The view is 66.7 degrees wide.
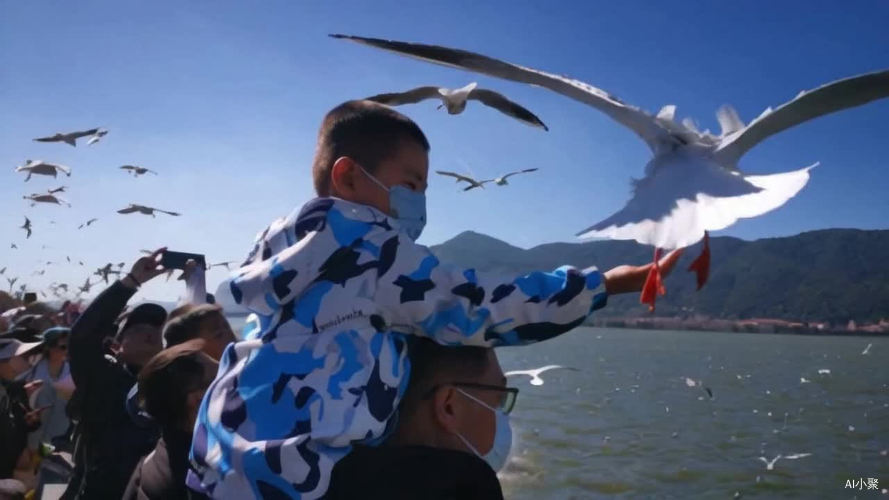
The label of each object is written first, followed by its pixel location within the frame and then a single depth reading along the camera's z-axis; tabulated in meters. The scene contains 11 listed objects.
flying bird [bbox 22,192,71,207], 13.46
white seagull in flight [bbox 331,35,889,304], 1.47
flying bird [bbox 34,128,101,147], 13.06
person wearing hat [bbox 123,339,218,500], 2.64
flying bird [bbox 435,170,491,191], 6.96
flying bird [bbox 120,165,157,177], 14.34
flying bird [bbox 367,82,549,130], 2.32
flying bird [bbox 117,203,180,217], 12.33
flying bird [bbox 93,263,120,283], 13.82
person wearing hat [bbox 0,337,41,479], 4.74
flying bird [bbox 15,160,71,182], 13.19
